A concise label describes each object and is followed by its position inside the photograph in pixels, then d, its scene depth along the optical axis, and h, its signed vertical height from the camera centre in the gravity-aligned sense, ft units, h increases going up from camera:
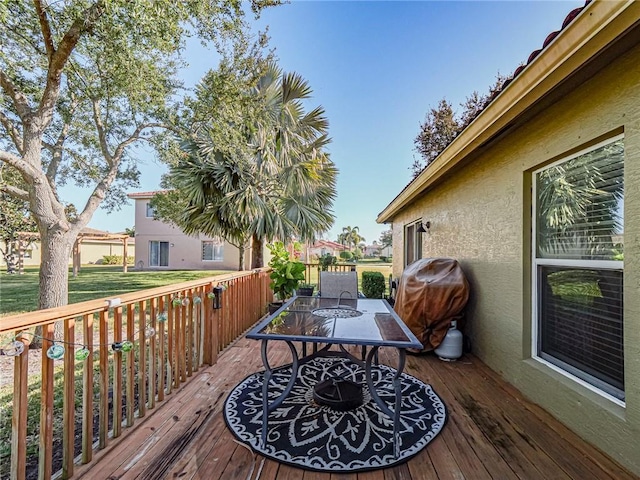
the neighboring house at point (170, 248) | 55.57 -0.99
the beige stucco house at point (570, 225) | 5.64 +0.50
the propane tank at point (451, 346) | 11.53 -3.90
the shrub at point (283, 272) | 17.67 -1.71
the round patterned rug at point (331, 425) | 6.11 -4.30
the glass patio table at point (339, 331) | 6.34 -2.05
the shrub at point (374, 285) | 24.62 -3.39
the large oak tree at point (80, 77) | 12.20 +8.21
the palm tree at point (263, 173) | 22.67 +5.48
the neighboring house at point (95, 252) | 65.36 -2.22
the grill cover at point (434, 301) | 11.36 -2.16
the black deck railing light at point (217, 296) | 10.84 -1.91
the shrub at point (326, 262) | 28.50 -1.83
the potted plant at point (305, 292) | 20.31 -3.24
